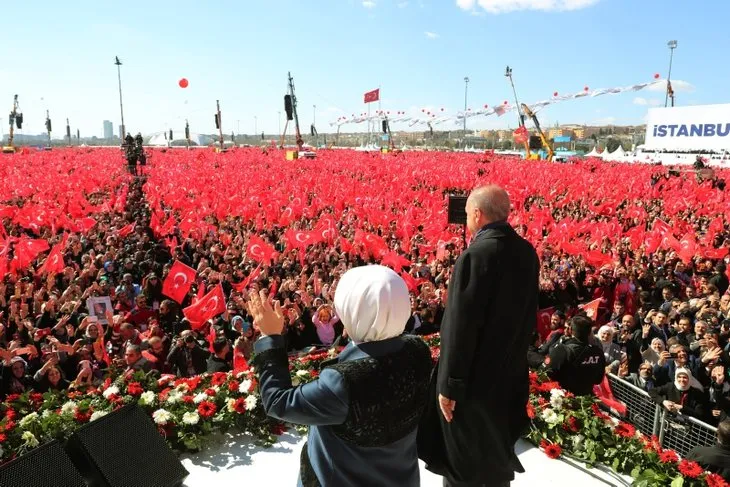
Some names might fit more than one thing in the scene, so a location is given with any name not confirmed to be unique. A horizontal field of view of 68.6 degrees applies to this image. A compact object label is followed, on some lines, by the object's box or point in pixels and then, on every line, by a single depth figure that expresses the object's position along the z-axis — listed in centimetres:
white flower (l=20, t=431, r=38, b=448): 384
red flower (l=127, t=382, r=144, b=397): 461
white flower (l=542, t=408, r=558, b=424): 446
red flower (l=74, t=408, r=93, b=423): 417
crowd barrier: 485
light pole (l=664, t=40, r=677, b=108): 5766
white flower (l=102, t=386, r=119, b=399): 456
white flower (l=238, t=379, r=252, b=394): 466
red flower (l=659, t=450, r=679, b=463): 388
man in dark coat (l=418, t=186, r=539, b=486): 252
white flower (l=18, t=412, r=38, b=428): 398
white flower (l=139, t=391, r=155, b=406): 447
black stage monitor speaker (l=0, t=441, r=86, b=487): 276
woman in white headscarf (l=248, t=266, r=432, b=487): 189
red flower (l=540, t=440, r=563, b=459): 423
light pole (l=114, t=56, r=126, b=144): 6041
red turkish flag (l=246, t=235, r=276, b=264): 1085
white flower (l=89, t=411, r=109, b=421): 418
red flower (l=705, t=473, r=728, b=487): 357
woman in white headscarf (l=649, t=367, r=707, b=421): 535
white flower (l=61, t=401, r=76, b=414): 424
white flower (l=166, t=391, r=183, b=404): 454
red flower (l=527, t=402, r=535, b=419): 448
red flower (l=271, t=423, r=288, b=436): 450
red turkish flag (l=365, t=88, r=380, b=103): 5742
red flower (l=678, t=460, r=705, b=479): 365
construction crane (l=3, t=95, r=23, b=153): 6138
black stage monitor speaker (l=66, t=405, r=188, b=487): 316
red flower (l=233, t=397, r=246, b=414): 448
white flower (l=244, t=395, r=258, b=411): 448
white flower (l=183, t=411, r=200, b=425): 425
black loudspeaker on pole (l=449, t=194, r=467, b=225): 720
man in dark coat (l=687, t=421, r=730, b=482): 388
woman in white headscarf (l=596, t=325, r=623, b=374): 682
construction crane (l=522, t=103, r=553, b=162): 4853
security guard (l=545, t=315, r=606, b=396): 472
